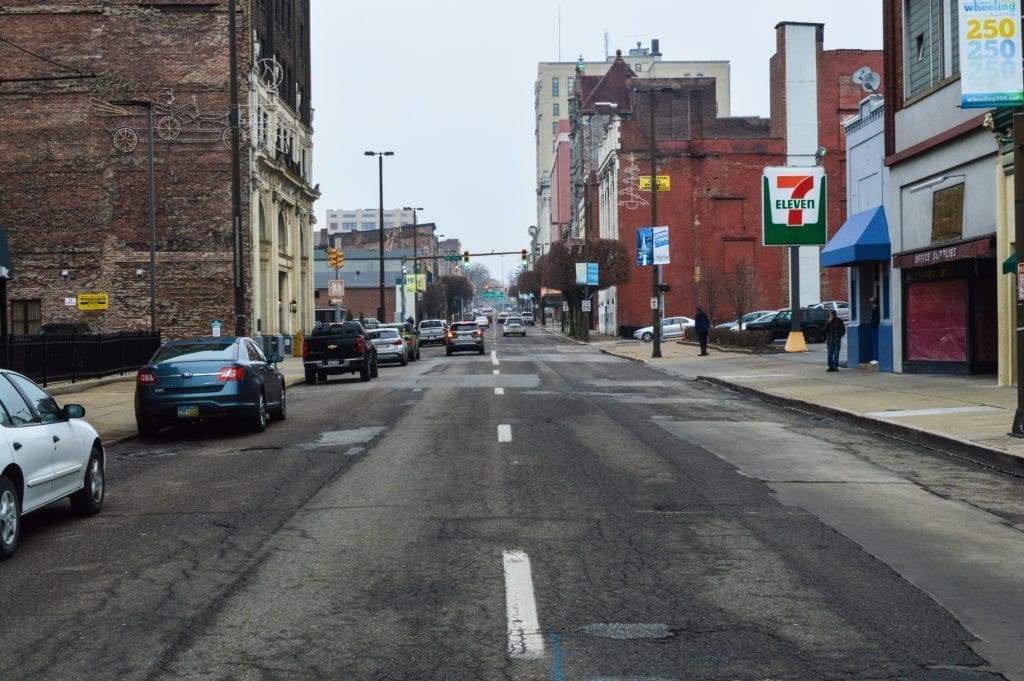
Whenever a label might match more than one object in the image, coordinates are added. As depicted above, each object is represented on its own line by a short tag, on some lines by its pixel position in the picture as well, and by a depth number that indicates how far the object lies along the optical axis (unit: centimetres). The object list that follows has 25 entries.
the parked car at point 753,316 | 5789
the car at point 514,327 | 9288
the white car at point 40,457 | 820
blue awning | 2892
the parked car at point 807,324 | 5403
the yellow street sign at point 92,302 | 3344
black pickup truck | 3184
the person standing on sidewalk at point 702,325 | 4412
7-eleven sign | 3800
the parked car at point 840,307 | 5528
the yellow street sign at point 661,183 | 5382
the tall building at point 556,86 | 16600
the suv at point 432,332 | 7044
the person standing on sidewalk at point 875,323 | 2972
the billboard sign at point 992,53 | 1473
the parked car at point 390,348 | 4241
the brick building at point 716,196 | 7288
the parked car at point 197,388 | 1672
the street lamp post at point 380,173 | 6456
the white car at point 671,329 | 6605
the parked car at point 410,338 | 4625
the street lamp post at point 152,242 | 3866
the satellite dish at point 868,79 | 3097
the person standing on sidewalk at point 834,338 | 3020
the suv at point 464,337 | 5350
